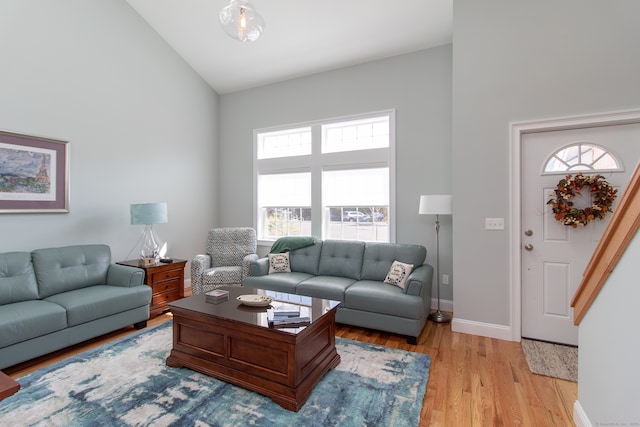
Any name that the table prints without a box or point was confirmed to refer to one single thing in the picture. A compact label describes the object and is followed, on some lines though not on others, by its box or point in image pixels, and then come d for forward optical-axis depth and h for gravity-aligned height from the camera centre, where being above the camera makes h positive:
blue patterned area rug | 1.85 -1.24
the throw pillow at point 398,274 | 3.34 -0.68
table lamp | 3.71 -0.02
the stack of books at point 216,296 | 2.57 -0.71
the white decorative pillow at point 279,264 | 4.05 -0.68
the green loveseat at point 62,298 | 2.41 -0.79
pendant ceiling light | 2.20 +1.43
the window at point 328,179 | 4.23 +0.52
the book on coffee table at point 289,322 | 2.07 -0.76
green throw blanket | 4.18 -0.41
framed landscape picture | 3.05 +0.44
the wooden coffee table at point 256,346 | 1.98 -0.96
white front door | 2.77 -0.27
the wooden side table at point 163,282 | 3.57 -0.83
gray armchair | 4.09 -0.66
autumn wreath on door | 2.65 +0.12
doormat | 2.40 -1.27
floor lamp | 3.39 +0.07
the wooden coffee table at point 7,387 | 1.12 -0.65
